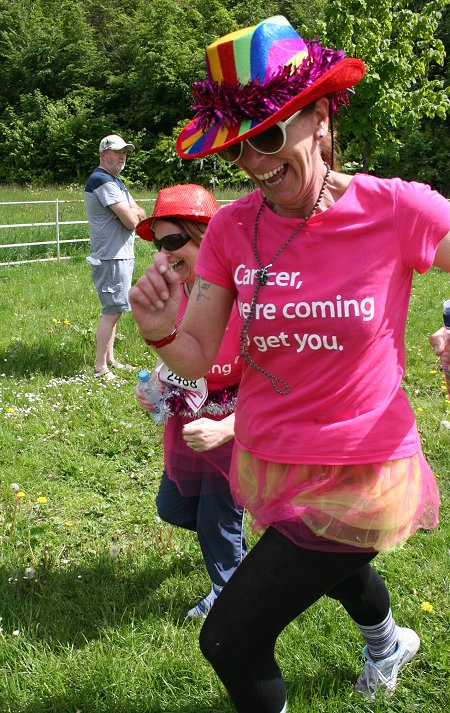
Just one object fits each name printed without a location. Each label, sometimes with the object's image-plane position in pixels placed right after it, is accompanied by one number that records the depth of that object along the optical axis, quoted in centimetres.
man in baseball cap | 616
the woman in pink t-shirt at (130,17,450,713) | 176
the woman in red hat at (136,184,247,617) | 271
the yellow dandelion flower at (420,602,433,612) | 286
